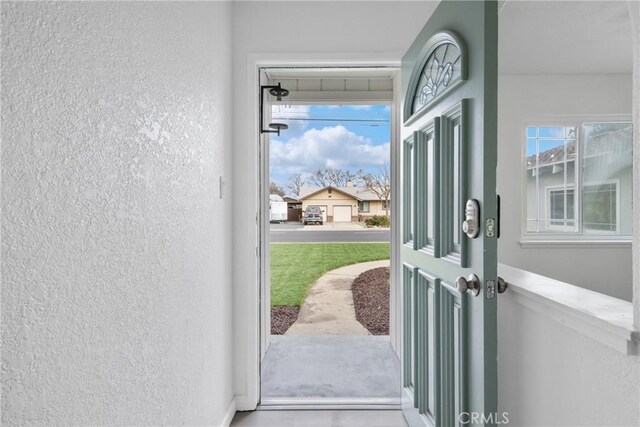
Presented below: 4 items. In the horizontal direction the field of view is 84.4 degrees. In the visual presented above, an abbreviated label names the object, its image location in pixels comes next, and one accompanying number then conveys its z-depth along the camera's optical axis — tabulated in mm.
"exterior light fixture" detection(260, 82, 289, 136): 2326
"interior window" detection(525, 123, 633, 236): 3609
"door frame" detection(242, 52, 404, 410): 2154
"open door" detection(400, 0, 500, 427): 1179
